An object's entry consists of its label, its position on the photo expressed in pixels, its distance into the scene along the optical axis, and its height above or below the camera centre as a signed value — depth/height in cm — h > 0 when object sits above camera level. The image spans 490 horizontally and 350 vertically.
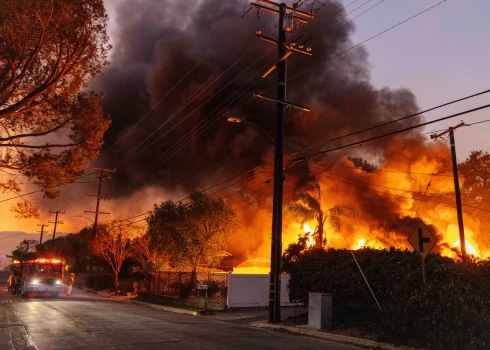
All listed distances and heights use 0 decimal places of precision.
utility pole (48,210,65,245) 7712 +899
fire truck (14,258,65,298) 3000 -4
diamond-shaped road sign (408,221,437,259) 1143 +128
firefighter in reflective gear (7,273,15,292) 3745 -81
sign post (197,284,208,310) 2194 -27
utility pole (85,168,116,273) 4497 +839
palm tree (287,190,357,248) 3809 +618
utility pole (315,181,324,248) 3651 +520
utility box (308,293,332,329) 1409 -71
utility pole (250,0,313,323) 1686 +625
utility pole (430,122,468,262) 2452 +605
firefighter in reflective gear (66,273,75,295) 3603 -55
